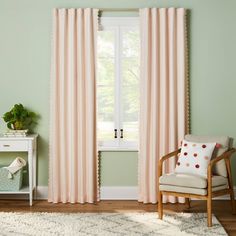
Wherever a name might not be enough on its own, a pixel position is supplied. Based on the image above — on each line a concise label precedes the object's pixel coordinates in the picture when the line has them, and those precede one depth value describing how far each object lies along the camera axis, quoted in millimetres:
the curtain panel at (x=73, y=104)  5340
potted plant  5273
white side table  5141
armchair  4364
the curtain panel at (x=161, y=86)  5324
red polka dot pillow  4574
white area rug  4160
